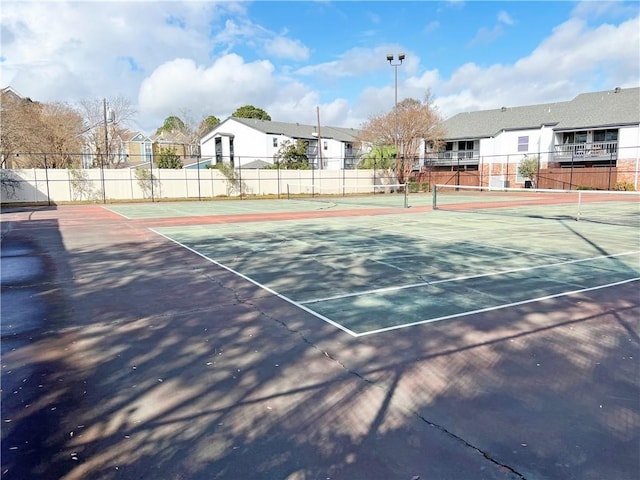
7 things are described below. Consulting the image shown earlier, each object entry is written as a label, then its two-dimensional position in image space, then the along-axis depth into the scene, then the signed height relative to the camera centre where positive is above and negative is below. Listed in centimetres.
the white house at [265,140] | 5606 +582
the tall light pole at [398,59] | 3706 +1032
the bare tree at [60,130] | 4522 +570
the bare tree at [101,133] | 4972 +603
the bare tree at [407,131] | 4606 +547
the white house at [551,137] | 4216 +478
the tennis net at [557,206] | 1895 -128
